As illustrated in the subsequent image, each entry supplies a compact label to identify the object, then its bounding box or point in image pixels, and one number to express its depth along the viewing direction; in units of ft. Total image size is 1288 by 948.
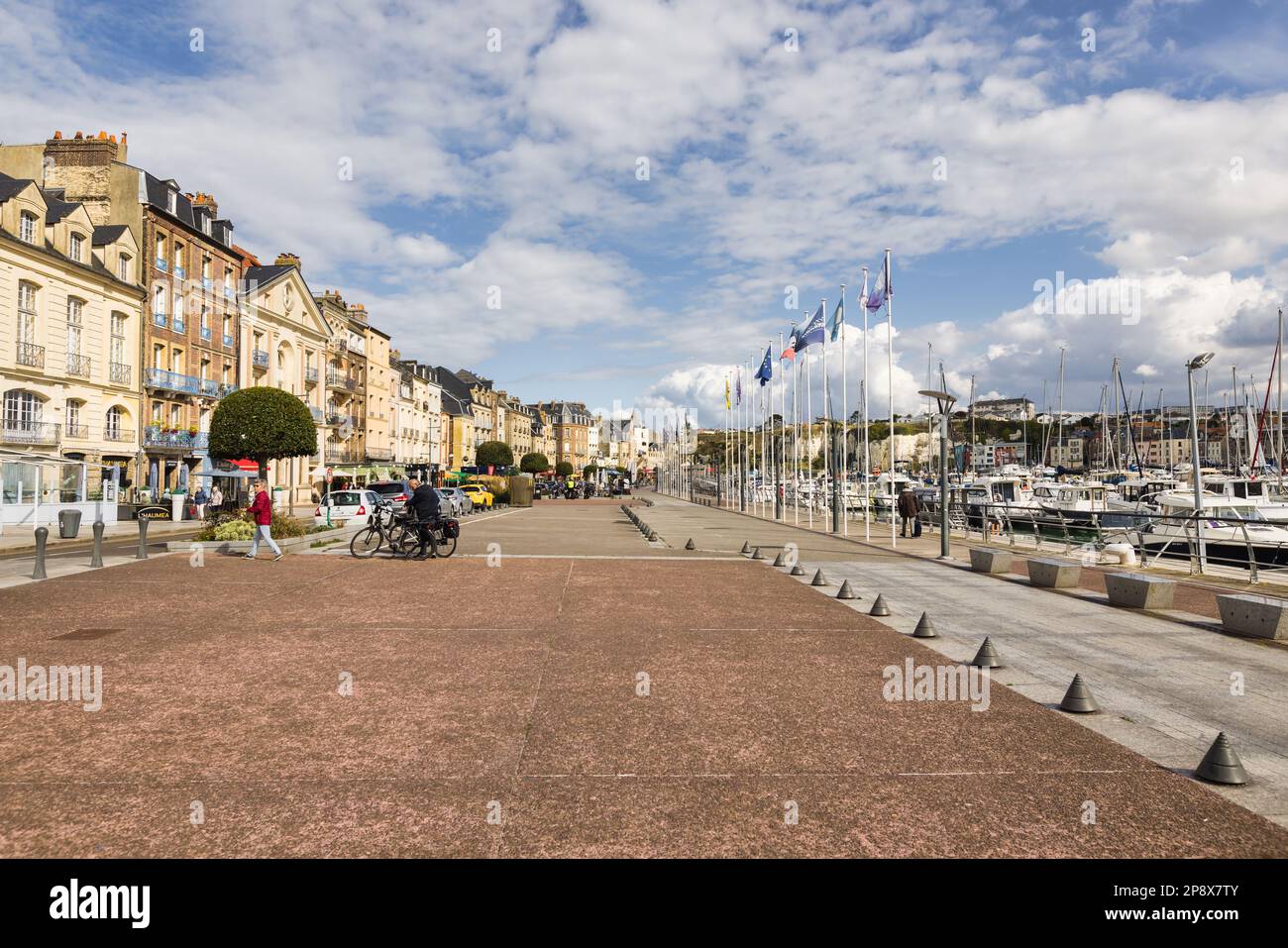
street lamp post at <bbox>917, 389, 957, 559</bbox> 66.21
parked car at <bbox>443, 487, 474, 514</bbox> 133.39
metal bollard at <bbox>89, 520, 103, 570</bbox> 50.21
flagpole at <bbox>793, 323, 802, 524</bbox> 140.38
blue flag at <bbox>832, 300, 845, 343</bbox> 90.99
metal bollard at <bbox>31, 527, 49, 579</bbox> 44.86
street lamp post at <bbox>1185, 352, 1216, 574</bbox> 53.93
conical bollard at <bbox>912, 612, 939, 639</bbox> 32.33
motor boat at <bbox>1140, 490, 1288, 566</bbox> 88.69
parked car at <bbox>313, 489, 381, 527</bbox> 92.53
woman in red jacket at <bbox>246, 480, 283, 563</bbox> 56.54
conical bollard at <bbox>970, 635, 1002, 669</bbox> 27.35
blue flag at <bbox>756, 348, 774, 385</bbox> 137.28
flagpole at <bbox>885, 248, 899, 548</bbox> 81.29
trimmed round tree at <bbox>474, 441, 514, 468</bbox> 301.43
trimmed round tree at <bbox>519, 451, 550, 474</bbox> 339.75
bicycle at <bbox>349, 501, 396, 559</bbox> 62.90
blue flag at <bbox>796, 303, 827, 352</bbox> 97.96
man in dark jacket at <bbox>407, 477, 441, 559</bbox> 60.09
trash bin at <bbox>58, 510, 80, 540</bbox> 77.15
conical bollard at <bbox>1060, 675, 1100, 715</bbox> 21.74
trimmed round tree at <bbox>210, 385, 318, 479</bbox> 100.63
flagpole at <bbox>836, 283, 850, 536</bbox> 92.37
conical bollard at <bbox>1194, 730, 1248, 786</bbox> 16.46
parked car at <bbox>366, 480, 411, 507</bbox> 104.73
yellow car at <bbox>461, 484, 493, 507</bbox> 157.66
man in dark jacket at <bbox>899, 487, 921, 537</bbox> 91.20
